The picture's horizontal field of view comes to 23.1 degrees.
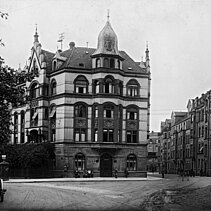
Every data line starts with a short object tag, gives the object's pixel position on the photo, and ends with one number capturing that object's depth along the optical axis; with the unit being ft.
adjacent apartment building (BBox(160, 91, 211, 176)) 280.51
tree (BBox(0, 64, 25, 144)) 71.82
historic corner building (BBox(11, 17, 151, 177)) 214.07
